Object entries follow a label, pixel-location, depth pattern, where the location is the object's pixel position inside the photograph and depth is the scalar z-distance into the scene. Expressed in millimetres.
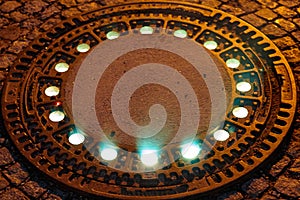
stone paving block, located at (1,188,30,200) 3236
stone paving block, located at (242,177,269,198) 3154
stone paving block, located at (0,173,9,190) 3311
